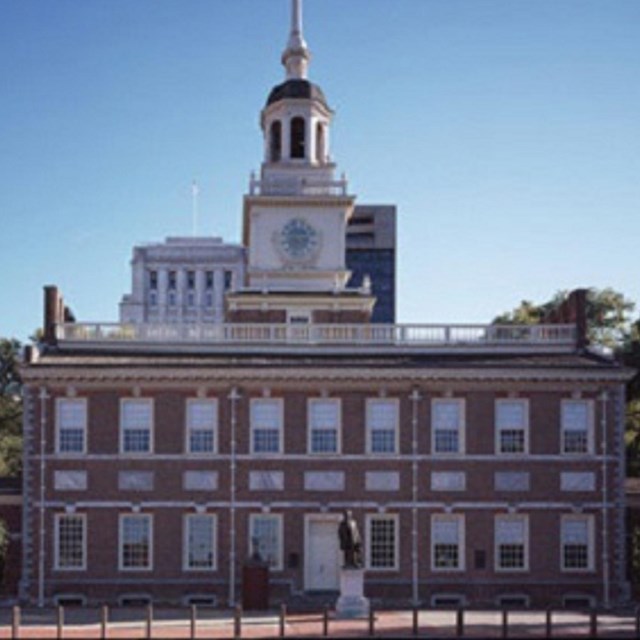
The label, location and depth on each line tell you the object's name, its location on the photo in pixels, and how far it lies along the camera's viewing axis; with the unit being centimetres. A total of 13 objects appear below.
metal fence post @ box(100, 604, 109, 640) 2909
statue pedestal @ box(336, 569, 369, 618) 3462
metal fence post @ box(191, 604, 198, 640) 2883
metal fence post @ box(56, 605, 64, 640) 2913
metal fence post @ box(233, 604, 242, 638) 2912
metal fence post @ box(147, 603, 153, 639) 2824
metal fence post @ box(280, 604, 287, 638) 2944
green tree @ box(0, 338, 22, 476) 6297
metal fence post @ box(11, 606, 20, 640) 2889
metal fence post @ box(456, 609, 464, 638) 2945
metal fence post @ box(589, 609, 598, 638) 2912
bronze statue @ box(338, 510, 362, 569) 3547
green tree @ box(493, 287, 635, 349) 6519
